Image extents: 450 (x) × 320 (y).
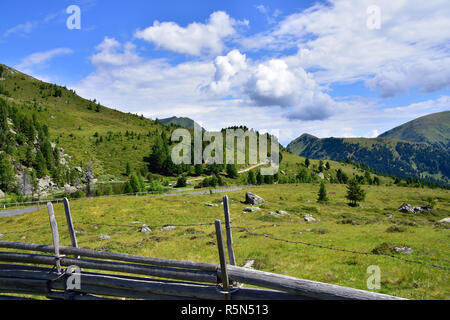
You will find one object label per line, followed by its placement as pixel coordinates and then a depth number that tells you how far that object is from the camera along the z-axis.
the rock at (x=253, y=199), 58.18
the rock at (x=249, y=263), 16.09
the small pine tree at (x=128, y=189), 80.56
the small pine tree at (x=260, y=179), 130.25
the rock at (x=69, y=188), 113.76
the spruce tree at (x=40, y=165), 117.83
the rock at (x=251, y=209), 48.59
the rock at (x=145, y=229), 30.21
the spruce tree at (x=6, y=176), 96.06
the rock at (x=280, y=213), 45.21
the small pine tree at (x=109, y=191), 80.25
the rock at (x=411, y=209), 53.74
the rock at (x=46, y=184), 113.12
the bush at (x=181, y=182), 115.96
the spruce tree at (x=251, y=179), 126.99
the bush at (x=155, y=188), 88.53
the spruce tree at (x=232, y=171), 152.50
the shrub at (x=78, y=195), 78.36
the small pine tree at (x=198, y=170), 151.00
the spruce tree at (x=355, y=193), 63.03
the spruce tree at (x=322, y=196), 65.81
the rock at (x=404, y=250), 18.12
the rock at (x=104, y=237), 26.67
